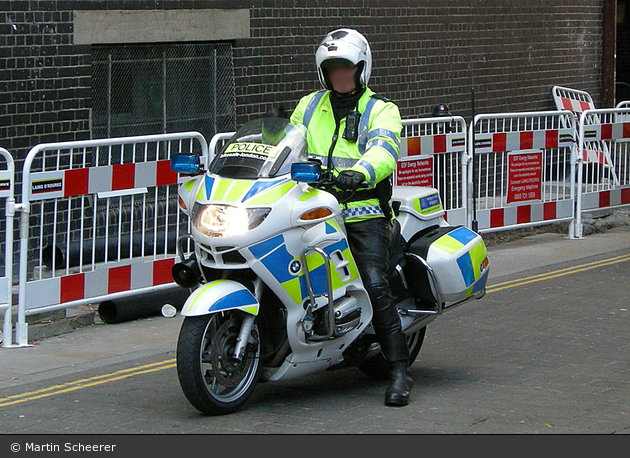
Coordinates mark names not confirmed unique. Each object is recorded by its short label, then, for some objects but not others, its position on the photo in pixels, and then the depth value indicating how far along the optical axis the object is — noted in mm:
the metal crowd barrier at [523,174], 23495
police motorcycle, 11213
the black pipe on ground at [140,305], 17380
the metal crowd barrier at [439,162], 21654
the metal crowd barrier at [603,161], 25513
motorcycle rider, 12208
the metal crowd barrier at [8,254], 15376
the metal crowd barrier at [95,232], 15896
